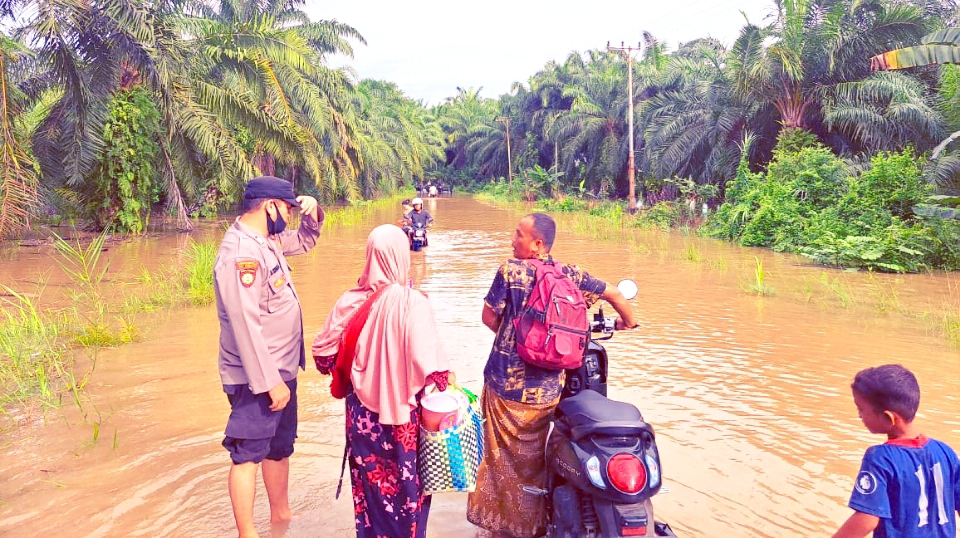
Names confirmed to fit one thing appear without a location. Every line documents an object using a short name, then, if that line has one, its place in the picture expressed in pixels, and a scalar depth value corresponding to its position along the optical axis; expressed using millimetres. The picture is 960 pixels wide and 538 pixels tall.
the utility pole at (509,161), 50312
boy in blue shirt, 2082
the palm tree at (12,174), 10586
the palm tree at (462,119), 67875
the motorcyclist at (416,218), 13916
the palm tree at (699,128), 21000
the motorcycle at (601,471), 2609
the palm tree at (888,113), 15977
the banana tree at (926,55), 9914
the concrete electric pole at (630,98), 24081
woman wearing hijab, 2795
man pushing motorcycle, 3154
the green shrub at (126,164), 16297
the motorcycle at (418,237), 13992
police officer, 2998
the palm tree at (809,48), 16938
